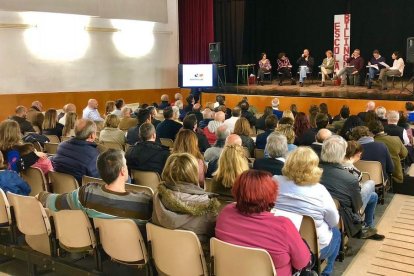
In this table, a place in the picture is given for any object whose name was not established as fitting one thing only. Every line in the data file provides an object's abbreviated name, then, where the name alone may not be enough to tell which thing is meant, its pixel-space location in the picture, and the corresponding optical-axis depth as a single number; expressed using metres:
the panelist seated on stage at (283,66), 13.42
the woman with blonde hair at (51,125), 6.45
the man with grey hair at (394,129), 5.79
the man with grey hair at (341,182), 3.40
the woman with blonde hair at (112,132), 6.05
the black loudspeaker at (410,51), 9.98
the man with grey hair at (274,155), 3.69
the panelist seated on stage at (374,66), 11.42
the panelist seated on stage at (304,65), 12.78
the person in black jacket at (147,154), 4.27
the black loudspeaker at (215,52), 13.07
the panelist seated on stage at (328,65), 12.66
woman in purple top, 2.28
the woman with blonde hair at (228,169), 3.16
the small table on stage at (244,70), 14.21
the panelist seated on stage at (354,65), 11.88
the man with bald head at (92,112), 8.37
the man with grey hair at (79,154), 4.04
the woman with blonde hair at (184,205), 2.53
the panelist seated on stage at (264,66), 13.53
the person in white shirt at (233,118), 6.68
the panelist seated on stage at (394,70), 11.04
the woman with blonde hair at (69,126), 5.87
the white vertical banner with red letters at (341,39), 13.21
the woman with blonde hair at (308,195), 2.91
